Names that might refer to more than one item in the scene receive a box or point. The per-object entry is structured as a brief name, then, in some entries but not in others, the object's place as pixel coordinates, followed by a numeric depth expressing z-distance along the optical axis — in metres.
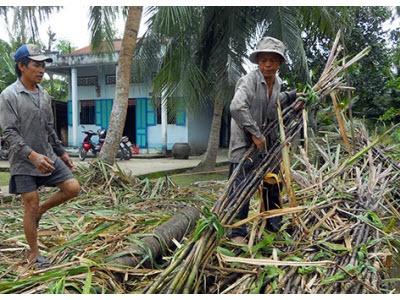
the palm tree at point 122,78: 7.54
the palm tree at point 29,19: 8.53
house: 16.95
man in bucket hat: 3.21
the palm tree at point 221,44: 9.23
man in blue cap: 3.07
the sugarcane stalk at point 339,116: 3.79
